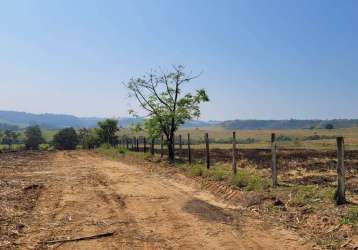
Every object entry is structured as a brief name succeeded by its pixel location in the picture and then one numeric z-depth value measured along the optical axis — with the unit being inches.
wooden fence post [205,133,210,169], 858.4
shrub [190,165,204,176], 792.3
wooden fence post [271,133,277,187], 624.7
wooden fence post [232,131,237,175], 735.7
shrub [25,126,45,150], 3850.9
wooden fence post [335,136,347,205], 452.4
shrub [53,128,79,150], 3718.0
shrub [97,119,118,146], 2856.8
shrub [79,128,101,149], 3043.8
